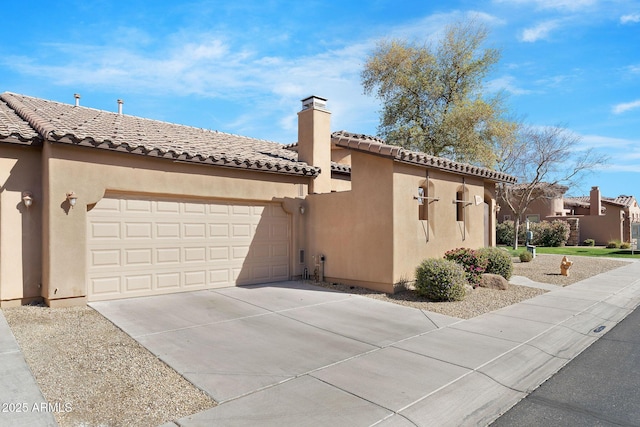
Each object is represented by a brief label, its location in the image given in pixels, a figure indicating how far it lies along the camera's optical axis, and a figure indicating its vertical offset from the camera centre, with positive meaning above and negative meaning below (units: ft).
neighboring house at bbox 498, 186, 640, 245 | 103.35 -0.37
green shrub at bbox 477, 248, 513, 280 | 40.57 -4.97
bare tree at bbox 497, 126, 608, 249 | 85.35 +11.75
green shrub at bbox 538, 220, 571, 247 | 98.63 -4.77
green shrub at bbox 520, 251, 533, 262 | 59.93 -6.33
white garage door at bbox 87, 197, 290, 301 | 29.35 -2.32
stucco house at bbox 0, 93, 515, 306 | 27.14 +0.84
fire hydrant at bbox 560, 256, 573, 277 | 46.11 -6.20
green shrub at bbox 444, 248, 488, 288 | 36.60 -4.33
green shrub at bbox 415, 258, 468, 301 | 30.73 -5.08
